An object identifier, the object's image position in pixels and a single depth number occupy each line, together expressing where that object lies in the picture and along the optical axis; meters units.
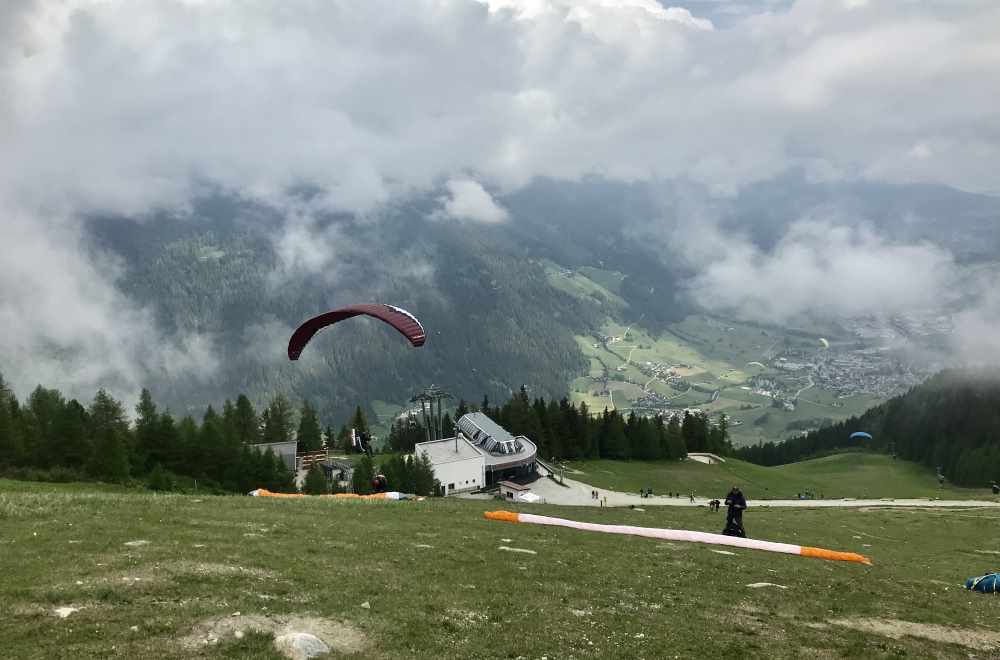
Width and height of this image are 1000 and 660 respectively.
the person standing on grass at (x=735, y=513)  35.62
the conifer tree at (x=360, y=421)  138.88
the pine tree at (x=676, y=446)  145.62
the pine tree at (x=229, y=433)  82.57
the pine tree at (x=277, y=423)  135.12
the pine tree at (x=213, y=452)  81.31
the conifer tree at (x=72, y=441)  72.69
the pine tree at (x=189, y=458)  81.22
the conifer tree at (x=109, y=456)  68.81
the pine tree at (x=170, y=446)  80.94
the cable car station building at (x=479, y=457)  114.94
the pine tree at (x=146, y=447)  78.88
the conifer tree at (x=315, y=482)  79.25
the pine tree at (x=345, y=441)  144.75
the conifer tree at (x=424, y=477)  92.31
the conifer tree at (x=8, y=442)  71.00
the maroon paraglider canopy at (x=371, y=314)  50.97
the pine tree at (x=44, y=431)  72.94
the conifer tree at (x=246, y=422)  119.44
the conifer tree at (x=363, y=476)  83.00
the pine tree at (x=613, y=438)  144.75
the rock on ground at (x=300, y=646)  13.50
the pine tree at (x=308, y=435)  131.62
